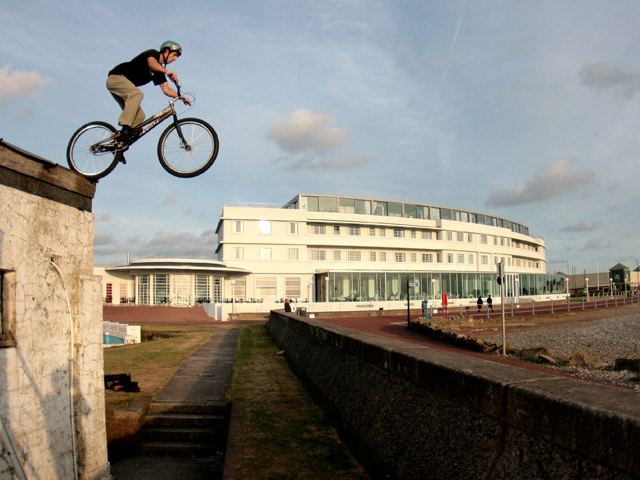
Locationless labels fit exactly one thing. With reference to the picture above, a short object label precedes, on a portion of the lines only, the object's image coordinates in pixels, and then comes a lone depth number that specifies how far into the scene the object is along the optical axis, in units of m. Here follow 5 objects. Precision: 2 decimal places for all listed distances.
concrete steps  7.73
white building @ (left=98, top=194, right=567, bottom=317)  56.19
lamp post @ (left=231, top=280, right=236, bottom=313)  60.04
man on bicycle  6.90
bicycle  7.39
